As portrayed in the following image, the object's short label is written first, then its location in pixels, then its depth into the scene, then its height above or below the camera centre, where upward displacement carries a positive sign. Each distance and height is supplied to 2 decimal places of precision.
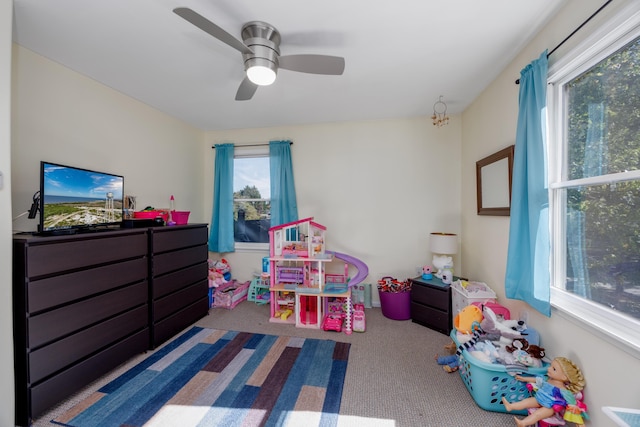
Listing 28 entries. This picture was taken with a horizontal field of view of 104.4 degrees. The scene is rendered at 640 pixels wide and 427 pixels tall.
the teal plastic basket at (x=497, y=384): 1.52 -1.07
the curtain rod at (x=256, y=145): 3.55 +1.02
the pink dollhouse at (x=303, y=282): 2.71 -0.79
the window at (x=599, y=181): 1.16 +0.18
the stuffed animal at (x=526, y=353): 1.52 -0.87
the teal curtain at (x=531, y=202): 1.54 +0.08
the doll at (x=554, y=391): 1.29 -0.95
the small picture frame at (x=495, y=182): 2.06 +0.30
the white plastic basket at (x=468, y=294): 2.19 -0.73
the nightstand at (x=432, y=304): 2.53 -0.95
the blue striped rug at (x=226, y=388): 1.51 -1.23
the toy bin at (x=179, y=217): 2.72 -0.02
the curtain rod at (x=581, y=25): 1.21 +1.01
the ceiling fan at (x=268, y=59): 1.60 +1.03
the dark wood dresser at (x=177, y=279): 2.24 -0.64
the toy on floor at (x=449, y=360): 1.95 -1.19
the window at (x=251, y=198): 3.66 +0.25
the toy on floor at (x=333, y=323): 2.59 -1.15
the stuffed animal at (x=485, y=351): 1.60 -0.92
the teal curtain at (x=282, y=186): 3.40 +0.40
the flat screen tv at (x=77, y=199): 1.68 +0.12
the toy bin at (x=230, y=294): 3.20 -1.06
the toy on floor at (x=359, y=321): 2.60 -1.13
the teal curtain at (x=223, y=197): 3.57 +0.26
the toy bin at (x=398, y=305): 2.87 -1.05
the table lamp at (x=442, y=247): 2.71 -0.37
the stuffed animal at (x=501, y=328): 1.69 -0.80
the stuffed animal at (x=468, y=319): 1.94 -0.83
